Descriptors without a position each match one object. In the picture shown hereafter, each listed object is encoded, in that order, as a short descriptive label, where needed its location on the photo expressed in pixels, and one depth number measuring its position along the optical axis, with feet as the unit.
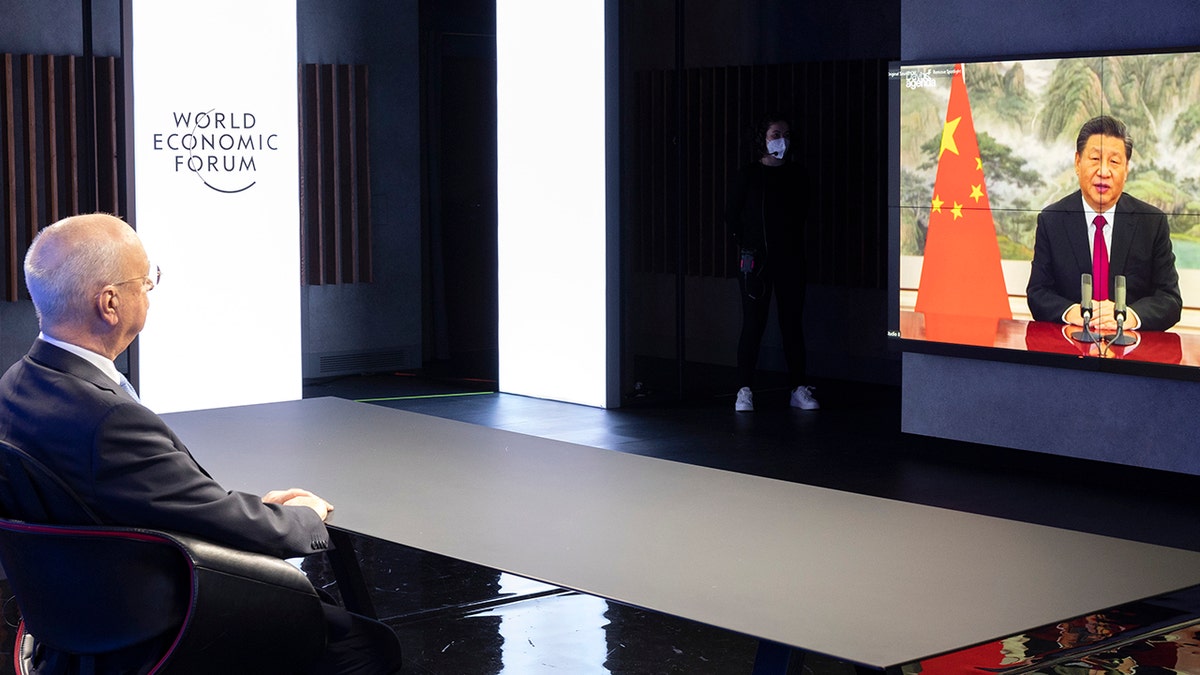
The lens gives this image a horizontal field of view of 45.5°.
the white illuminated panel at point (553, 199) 26.63
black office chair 7.45
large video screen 19.02
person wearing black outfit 26.48
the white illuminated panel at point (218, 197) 22.06
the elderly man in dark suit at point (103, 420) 7.46
